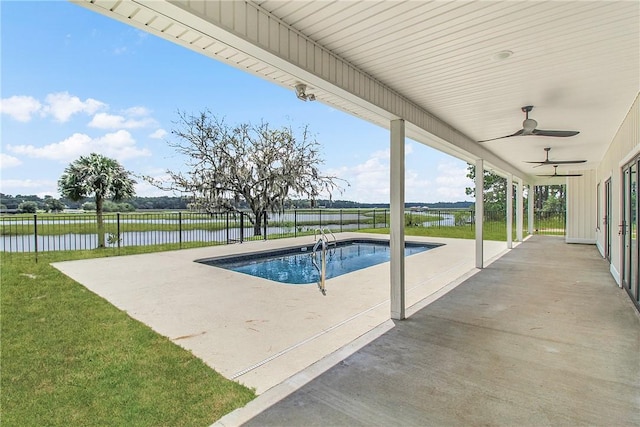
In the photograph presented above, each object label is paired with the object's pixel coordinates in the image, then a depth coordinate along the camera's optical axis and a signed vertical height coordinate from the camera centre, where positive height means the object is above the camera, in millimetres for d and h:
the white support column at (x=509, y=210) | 9532 -63
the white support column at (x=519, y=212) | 11664 -151
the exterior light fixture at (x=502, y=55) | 2709 +1271
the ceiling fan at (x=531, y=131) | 4190 +980
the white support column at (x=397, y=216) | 3955 -85
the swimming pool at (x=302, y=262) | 7254 -1341
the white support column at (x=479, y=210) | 6934 -41
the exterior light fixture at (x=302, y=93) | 2895 +1058
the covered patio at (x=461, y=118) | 2074 +1039
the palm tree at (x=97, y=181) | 8961 +857
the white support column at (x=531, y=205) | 13943 +112
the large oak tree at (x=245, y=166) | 14094 +1970
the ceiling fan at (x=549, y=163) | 6611 +910
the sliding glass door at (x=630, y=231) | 4187 -335
